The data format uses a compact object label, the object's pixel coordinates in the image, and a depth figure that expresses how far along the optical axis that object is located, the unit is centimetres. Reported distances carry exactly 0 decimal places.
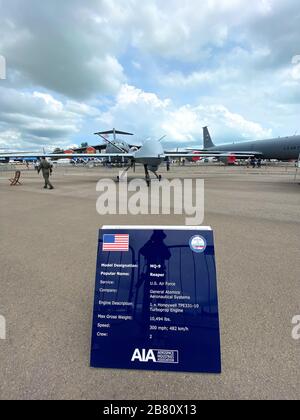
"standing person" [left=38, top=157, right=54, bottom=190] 1399
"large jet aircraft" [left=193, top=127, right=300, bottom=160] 4634
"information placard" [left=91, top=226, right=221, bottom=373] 191
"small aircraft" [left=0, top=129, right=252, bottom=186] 1504
